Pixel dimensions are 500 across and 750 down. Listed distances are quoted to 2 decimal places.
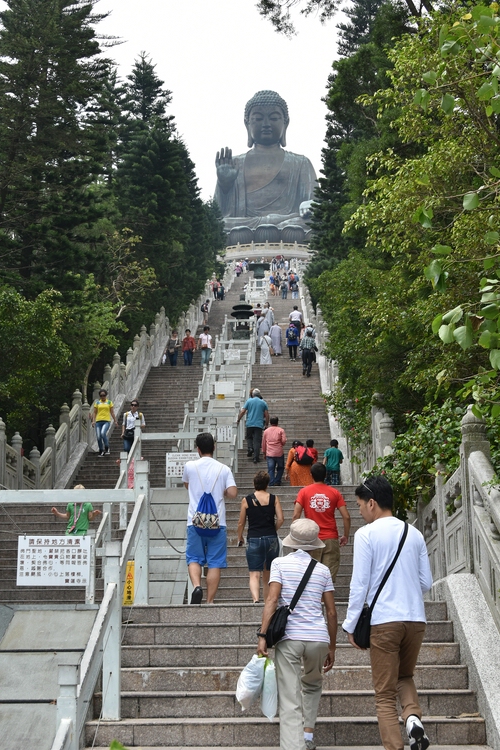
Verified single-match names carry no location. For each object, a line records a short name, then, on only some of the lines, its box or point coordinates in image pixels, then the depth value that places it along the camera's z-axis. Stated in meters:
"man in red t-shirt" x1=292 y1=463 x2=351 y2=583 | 8.87
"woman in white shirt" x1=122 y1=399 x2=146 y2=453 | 18.31
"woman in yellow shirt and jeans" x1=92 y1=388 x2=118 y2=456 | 18.98
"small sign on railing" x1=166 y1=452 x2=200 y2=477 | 13.54
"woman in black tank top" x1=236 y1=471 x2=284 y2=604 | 8.52
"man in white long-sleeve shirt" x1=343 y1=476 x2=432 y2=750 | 5.66
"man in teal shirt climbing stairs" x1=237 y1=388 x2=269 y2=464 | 16.77
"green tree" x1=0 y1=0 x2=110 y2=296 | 22.22
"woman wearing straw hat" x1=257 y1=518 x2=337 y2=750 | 5.85
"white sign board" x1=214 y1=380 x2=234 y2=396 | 20.59
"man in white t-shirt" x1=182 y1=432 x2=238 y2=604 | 8.48
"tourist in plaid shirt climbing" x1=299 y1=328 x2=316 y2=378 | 24.61
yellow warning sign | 9.63
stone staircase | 6.37
